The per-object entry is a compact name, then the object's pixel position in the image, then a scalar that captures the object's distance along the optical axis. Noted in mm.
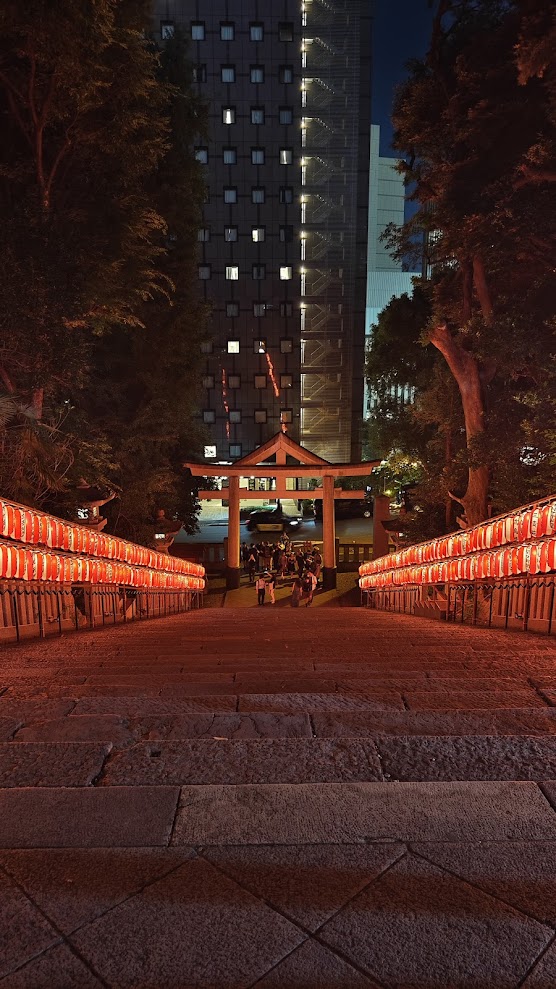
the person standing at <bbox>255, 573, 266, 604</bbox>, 19219
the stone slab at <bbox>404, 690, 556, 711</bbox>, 3518
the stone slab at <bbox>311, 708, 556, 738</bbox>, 3010
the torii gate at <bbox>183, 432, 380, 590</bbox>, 21062
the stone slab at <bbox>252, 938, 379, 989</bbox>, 1413
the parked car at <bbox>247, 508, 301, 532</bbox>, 33219
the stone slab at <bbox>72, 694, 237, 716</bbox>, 3449
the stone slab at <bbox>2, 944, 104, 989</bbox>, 1425
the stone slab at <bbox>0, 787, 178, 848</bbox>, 2016
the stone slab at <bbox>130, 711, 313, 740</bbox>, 3039
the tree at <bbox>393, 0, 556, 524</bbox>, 10633
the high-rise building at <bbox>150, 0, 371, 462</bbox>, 36906
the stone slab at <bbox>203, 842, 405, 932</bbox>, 1671
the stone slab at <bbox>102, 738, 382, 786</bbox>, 2498
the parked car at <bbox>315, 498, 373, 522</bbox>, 38500
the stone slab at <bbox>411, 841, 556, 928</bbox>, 1695
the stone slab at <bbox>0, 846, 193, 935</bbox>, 1677
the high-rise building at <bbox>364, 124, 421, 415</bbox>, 52031
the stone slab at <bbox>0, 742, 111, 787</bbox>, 2482
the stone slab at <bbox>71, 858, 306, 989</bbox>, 1447
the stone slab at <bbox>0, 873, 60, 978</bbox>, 1517
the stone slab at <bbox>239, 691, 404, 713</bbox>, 3545
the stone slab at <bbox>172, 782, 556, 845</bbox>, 2033
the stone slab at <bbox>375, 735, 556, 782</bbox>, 2508
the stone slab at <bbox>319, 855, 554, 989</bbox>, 1450
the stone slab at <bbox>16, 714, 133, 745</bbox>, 2979
